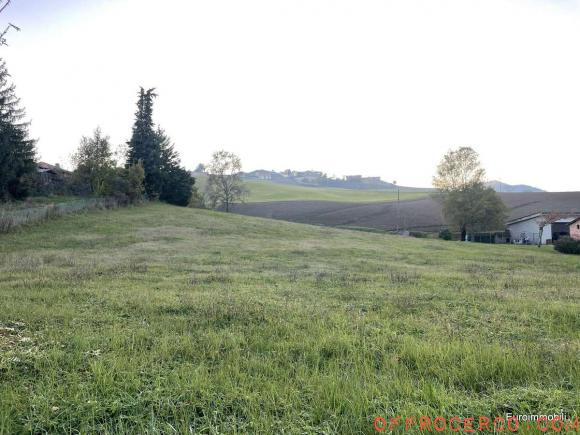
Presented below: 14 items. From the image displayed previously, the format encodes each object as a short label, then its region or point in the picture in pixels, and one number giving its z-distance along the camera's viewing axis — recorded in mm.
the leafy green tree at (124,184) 46250
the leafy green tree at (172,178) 60656
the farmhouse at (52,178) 47062
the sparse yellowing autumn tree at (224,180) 77625
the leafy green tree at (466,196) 53594
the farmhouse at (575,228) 52594
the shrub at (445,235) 56334
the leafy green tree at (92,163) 47716
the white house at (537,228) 60156
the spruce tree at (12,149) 37500
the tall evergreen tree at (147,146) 56938
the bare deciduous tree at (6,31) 5429
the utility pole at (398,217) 73775
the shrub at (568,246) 36719
